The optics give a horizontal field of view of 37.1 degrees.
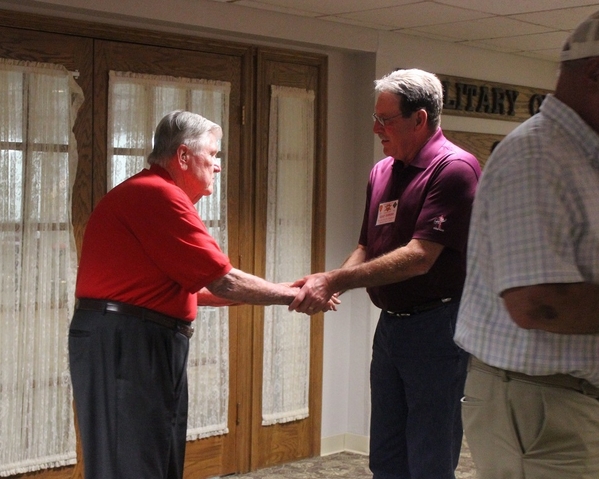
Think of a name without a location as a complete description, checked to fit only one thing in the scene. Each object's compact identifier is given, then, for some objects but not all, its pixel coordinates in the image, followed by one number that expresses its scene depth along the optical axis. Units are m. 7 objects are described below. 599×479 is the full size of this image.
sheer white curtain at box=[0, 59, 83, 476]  3.80
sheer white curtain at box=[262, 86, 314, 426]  4.74
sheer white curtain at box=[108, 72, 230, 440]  4.11
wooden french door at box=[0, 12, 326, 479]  3.96
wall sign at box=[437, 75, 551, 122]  5.39
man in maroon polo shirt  2.90
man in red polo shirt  2.80
